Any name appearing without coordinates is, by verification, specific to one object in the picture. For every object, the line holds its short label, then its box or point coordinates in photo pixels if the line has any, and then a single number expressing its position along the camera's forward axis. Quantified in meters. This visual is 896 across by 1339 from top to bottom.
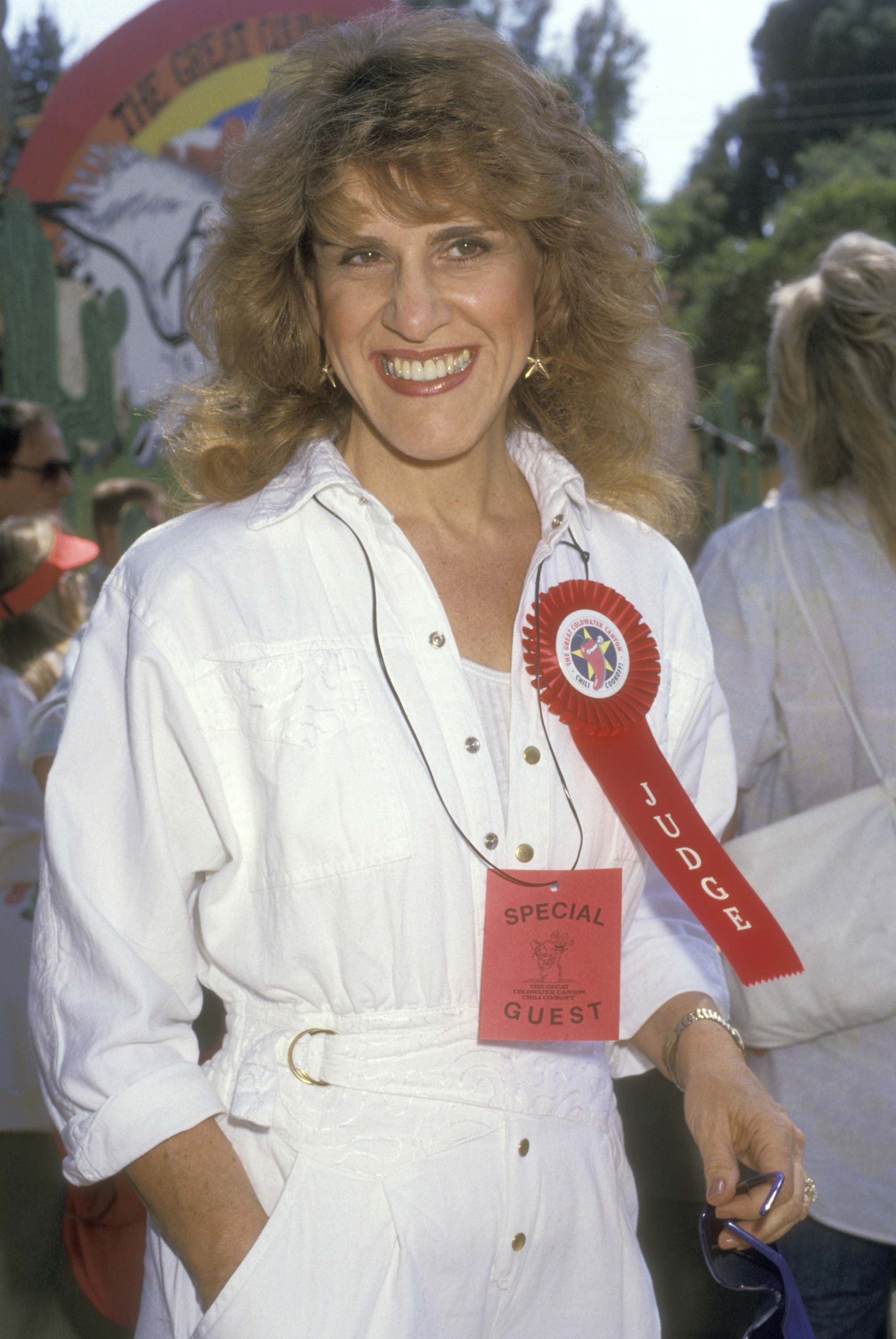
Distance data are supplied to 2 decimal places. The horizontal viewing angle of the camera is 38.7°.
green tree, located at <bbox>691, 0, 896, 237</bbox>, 39.53
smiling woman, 1.34
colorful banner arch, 7.08
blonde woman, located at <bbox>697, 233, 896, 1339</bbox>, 2.06
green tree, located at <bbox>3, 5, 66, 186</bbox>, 36.50
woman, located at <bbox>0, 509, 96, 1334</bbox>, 3.02
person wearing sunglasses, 4.35
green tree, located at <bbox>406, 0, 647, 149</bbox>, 39.34
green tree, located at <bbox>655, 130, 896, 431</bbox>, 26.44
